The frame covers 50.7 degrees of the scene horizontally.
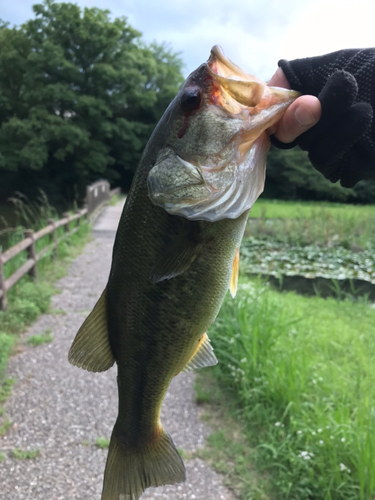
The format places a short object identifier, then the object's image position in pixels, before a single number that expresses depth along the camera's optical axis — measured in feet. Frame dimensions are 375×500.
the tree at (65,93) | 78.18
